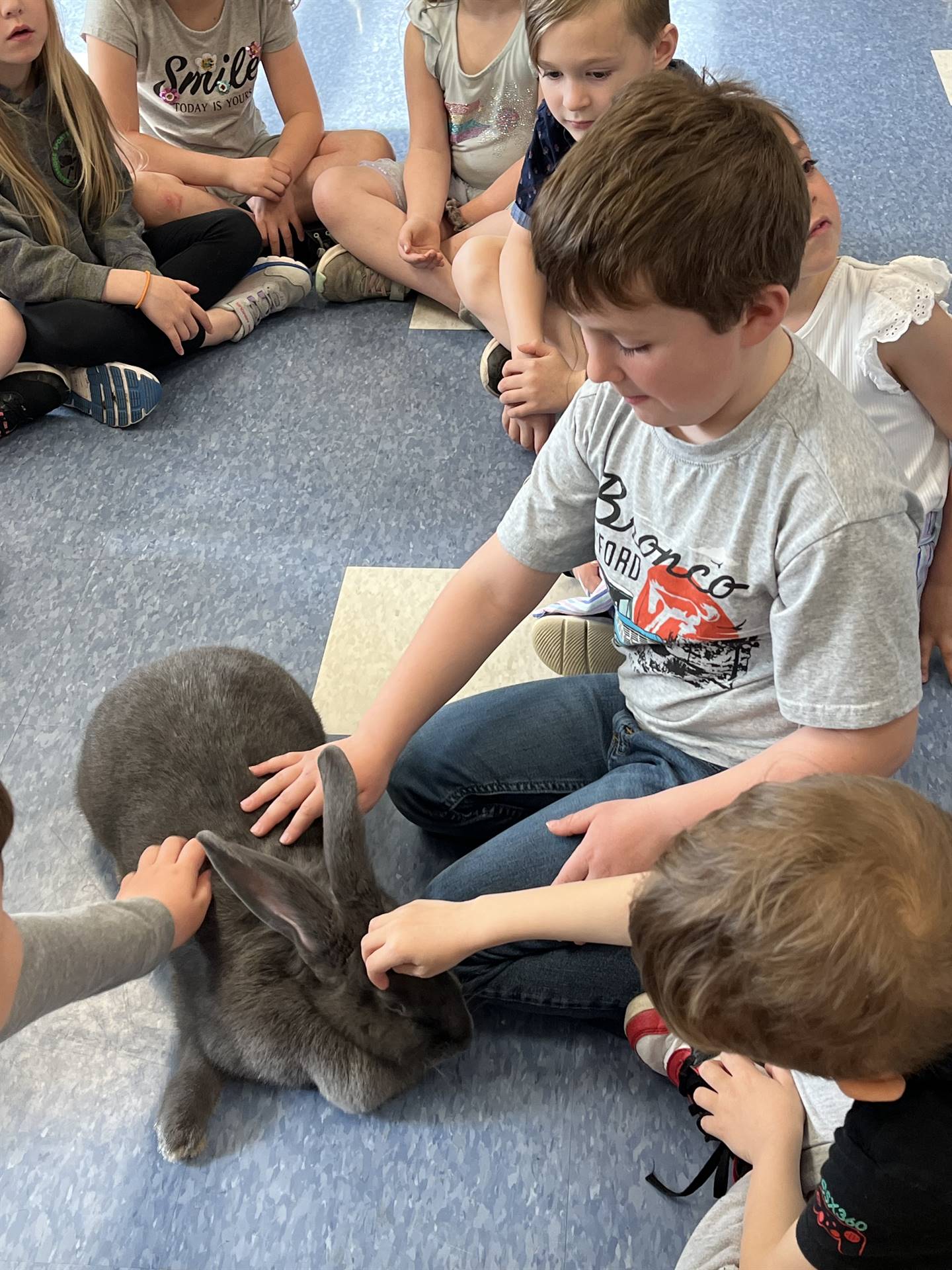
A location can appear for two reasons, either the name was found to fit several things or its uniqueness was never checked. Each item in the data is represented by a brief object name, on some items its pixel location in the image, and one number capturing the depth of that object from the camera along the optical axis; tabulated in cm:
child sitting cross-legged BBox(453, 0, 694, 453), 138
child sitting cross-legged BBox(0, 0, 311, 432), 183
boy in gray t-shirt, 73
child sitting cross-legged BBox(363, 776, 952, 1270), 57
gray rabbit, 96
